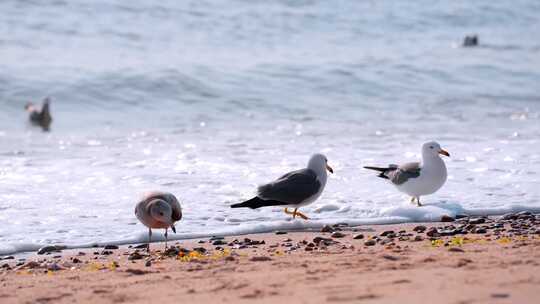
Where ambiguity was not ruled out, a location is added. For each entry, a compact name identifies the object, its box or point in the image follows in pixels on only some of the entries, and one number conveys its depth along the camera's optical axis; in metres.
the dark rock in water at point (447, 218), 17.10
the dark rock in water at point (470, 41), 50.34
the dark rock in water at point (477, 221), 16.31
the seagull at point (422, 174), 18.56
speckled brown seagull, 14.74
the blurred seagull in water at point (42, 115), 31.06
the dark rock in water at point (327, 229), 16.33
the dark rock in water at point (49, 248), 14.93
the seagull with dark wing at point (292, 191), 17.39
